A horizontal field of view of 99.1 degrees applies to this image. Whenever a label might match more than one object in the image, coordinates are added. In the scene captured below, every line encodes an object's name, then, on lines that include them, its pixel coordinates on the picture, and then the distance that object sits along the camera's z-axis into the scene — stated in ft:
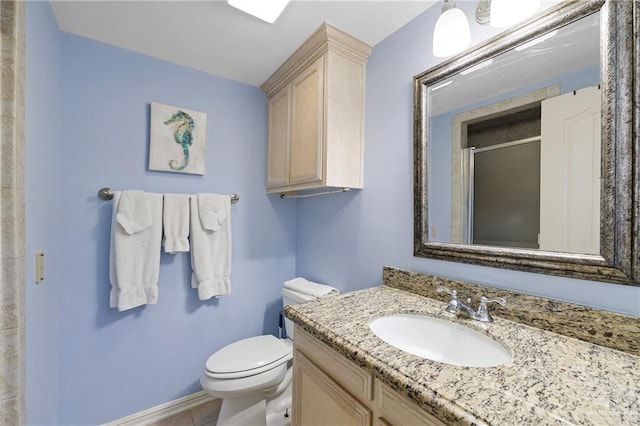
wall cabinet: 4.82
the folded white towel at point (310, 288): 5.64
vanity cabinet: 2.25
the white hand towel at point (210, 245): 5.72
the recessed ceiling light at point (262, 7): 3.97
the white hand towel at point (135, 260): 4.95
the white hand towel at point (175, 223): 5.42
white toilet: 4.51
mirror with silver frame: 2.52
